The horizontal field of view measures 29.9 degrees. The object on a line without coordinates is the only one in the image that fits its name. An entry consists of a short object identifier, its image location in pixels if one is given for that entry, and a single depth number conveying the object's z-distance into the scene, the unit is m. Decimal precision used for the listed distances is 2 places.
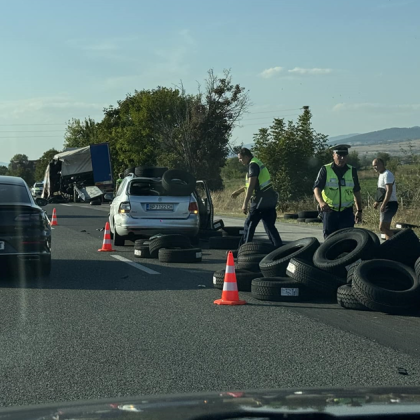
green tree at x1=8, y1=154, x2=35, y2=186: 152.84
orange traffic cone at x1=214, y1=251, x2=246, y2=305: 9.27
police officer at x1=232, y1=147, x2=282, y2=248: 13.63
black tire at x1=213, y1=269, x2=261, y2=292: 10.36
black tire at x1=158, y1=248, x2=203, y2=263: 13.86
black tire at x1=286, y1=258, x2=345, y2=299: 9.46
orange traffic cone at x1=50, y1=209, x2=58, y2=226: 25.89
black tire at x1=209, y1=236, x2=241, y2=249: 16.50
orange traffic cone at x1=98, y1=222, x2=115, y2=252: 16.16
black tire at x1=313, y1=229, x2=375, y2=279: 9.60
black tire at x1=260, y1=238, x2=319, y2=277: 10.22
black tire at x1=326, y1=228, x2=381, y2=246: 9.98
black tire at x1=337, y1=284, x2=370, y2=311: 8.82
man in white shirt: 15.11
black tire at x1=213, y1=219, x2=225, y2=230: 18.94
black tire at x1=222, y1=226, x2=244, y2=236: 18.12
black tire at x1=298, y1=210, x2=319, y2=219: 24.84
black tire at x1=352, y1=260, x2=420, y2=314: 8.47
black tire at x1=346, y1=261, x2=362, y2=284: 9.28
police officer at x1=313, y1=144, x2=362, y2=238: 11.80
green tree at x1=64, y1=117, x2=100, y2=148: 97.76
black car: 11.27
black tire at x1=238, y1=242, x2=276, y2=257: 11.98
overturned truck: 48.97
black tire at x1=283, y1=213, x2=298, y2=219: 26.53
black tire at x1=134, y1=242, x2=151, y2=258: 14.62
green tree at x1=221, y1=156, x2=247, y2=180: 84.65
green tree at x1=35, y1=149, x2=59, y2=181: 124.59
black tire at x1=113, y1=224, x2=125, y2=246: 17.00
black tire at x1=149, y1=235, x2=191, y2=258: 14.42
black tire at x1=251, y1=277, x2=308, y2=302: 9.44
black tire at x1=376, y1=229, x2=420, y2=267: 9.85
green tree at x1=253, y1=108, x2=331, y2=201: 31.09
